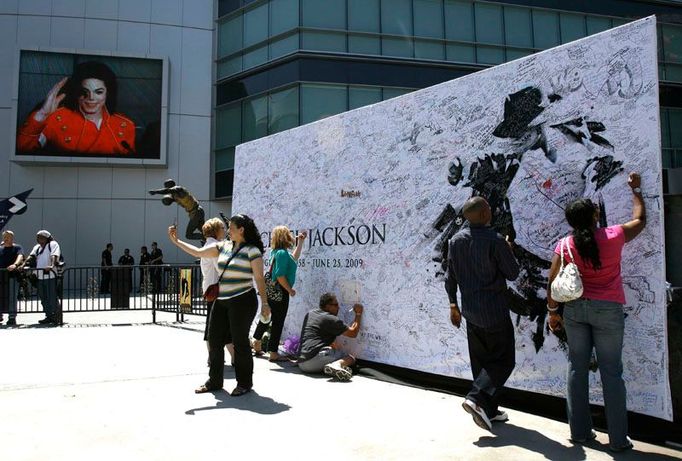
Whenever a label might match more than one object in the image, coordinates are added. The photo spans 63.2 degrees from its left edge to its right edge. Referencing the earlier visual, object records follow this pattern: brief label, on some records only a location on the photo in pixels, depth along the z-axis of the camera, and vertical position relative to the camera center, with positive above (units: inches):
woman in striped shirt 213.6 -16.9
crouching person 248.8 -34.7
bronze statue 425.7 +46.3
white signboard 161.9 +27.9
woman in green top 272.8 -4.9
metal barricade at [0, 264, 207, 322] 435.8 -24.2
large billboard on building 874.1 +247.7
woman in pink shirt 147.5 -15.5
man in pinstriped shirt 168.1 -12.2
